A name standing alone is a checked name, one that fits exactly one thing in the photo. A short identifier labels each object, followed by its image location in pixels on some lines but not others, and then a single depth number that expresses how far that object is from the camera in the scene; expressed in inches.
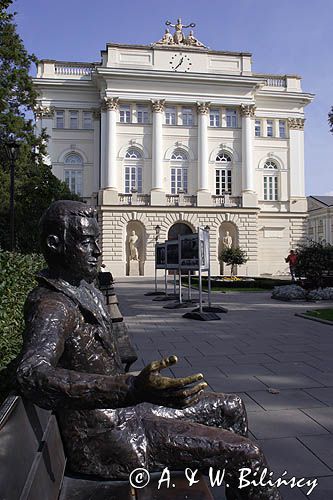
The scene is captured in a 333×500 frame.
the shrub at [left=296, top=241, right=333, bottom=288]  677.3
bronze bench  46.8
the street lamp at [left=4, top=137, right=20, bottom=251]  529.0
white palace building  1528.1
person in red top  711.9
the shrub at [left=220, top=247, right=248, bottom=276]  1179.3
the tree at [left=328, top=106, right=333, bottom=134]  643.0
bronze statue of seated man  61.2
